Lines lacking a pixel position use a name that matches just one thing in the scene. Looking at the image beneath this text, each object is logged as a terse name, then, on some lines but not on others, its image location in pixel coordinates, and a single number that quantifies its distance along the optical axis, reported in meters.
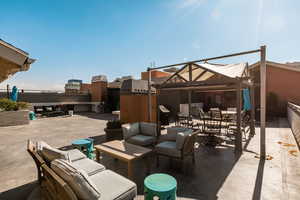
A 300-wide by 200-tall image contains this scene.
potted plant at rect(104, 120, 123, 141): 5.37
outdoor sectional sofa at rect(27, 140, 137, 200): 1.54
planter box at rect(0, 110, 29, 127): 8.98
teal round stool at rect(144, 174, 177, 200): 1.86
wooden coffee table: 2.77
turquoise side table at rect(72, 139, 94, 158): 3.83
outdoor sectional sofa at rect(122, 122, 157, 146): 4.25
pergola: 3.96
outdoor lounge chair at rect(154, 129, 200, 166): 3.26
